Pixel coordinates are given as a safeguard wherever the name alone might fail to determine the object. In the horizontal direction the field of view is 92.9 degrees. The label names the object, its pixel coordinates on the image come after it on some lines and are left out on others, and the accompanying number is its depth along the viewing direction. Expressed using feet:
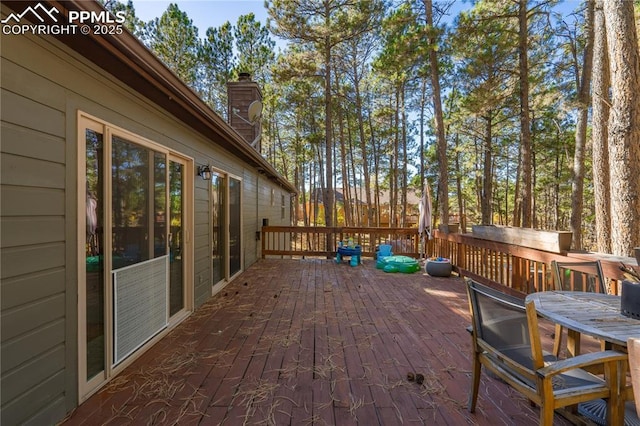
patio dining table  4.66
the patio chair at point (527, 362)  4.40
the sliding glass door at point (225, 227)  14.97
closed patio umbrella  21.13
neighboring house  84.25
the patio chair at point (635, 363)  2.82
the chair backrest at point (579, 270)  7.79
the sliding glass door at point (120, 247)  6.55
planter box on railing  11.17
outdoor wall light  12.87
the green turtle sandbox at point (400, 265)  19.98
